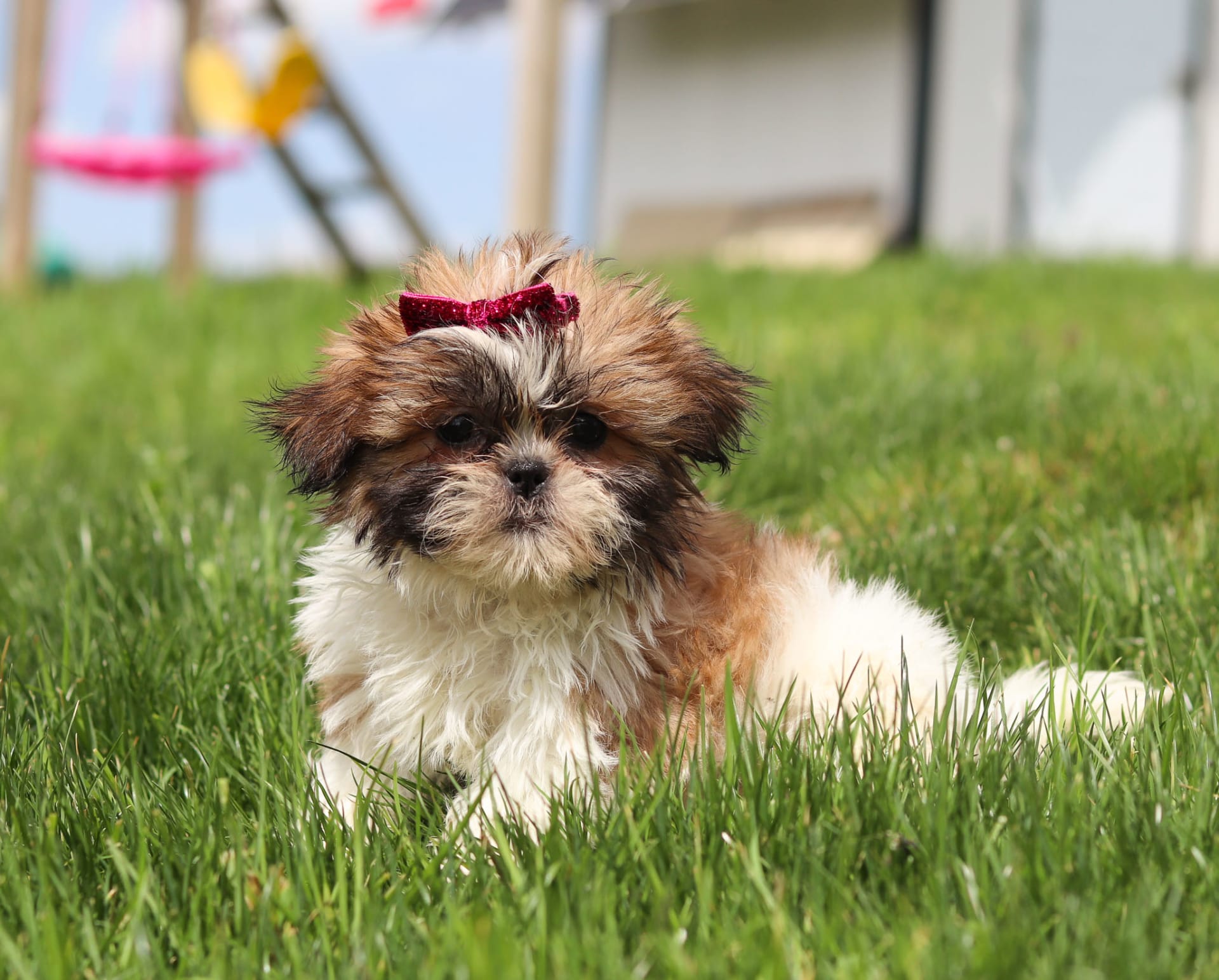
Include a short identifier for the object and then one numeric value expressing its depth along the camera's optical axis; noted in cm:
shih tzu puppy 221
